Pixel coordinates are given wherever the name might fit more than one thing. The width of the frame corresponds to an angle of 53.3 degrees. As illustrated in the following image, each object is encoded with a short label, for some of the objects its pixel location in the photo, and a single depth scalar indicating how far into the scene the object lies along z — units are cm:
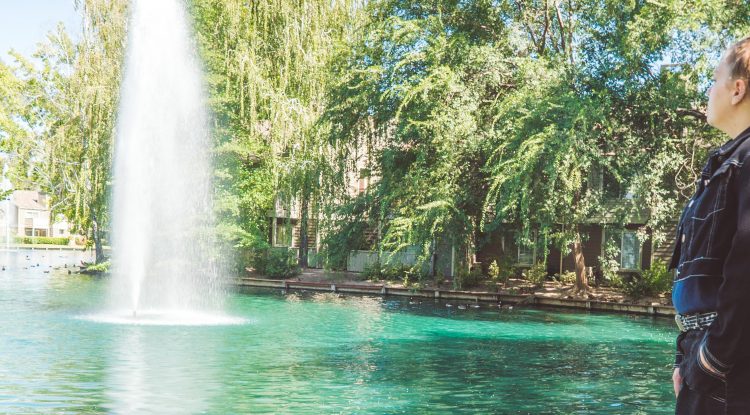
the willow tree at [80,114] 2886
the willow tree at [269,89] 2897
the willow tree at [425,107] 2359
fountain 2173
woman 216
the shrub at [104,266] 3122
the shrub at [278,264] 3309
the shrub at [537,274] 2866
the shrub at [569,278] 2928
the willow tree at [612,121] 2073
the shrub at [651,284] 2577
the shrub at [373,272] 3200
